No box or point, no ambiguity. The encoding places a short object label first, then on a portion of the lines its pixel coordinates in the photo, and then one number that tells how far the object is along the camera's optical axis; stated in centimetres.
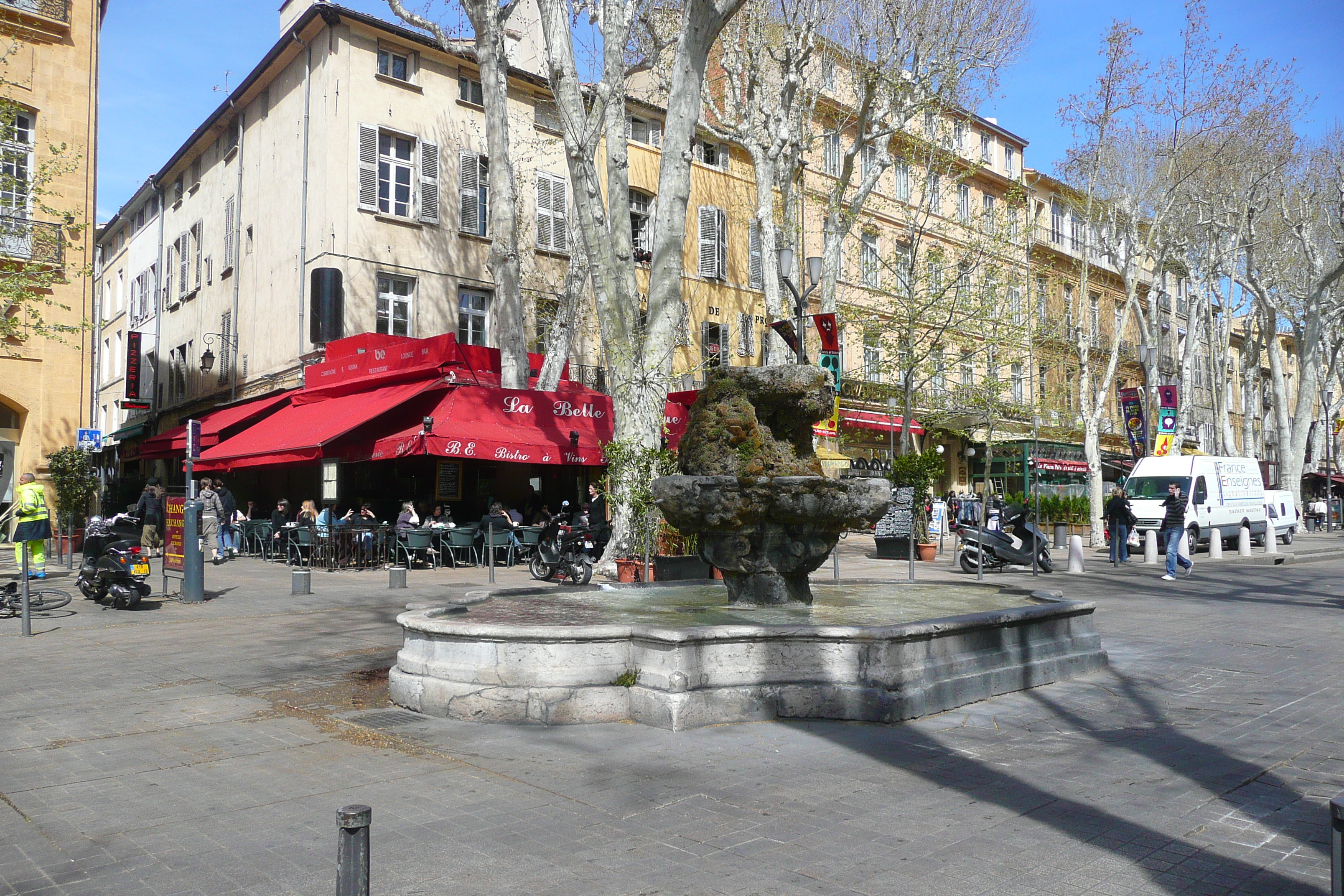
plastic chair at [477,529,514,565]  1775
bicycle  1116
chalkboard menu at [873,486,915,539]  2078
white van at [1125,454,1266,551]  2286
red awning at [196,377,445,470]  1794
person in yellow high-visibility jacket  1345
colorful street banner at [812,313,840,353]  1881
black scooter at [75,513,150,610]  1183
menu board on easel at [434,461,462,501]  2089
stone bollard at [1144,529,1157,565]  1991
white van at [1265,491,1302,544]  2597
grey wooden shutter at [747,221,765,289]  2855
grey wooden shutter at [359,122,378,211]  2161
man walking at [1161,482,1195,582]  1672
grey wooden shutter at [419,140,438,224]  2264
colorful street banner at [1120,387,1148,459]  2772
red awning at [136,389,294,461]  2231
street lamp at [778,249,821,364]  1720
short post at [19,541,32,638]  984
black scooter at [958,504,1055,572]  1739
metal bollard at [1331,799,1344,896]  206
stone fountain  600
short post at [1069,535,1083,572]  1820
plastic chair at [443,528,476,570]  1788
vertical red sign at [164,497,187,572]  1284
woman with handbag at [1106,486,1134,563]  1941
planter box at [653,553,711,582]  1227
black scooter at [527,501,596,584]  1386
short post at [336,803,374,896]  231
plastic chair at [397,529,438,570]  1720
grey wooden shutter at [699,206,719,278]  2769
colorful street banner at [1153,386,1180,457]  2733
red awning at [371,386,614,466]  1723
